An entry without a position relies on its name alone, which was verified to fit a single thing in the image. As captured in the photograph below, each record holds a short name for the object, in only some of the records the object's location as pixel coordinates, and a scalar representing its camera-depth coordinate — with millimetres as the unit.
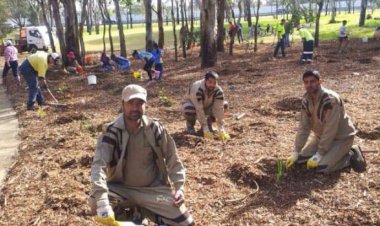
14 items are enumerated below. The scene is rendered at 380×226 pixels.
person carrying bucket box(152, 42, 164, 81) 13062
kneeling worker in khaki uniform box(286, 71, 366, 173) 4941
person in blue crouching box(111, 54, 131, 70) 16812
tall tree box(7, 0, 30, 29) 57128
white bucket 13534
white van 31850
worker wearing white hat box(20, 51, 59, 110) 9641
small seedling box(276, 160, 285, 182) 5078
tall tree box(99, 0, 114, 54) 22222
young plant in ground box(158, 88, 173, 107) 9879
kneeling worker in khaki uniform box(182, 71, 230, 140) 6750
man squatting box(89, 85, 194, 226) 3516
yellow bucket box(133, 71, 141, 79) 14116
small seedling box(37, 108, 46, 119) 9262
